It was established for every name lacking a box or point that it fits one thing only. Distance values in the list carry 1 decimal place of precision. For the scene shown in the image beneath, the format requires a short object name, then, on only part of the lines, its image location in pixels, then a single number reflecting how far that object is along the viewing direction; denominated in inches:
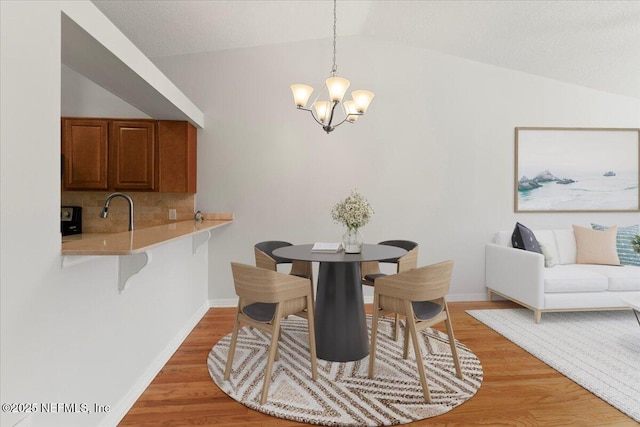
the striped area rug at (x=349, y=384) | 83.4
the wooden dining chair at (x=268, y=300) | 89.8
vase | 110.7
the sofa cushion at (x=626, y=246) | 163.0
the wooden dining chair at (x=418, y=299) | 90.5
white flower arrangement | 109.0
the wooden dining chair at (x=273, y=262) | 111.7
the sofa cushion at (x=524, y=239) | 159.8
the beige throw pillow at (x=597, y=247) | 163.8
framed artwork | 181.0
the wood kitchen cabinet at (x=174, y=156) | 153.1
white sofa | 144.8
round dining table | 108.7
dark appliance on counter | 154.2
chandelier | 104.4
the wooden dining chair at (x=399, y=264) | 113.1
